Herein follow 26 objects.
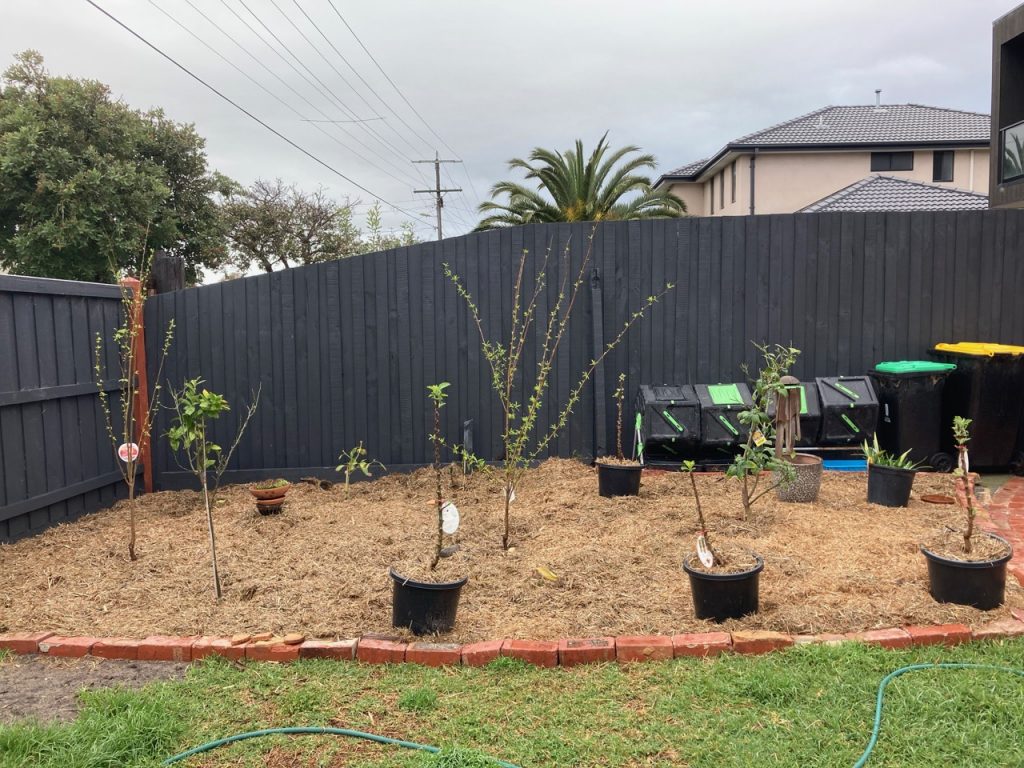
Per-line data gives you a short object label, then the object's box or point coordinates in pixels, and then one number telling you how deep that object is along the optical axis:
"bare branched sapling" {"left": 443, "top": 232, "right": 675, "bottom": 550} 6.99
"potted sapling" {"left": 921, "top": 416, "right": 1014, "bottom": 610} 3.47
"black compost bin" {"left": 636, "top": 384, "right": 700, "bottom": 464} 6.69
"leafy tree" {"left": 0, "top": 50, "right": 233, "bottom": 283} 19.36
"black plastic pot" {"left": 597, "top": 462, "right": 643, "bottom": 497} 5.74
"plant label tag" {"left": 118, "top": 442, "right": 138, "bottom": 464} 4.83
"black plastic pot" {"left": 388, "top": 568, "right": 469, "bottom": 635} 3.42
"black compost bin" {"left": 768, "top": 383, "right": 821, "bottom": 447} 6.66
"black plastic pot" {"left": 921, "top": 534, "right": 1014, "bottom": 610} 3.46
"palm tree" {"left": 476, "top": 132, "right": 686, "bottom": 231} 20.09
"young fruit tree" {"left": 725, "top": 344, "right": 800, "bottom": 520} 4.80
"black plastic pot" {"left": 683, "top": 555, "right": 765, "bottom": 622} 3.44
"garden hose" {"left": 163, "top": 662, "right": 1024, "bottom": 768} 2.45
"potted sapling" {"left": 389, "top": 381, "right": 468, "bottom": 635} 3.42
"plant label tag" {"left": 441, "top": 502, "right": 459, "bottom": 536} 3.89
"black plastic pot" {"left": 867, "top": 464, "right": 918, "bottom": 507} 5.38
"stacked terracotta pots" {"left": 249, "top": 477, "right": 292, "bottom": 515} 5.68
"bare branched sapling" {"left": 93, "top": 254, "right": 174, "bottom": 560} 5.99
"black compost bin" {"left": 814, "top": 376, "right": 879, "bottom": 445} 6.64
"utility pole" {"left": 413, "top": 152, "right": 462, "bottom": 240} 38.84
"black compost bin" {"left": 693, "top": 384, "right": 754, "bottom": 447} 6.71
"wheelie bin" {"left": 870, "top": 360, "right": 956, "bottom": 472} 6.66
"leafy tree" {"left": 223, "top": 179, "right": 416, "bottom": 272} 28.78
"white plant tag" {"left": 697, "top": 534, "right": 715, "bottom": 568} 3.53
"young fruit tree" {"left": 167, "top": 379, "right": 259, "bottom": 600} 4.27
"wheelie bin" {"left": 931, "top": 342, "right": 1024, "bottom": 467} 6.62
